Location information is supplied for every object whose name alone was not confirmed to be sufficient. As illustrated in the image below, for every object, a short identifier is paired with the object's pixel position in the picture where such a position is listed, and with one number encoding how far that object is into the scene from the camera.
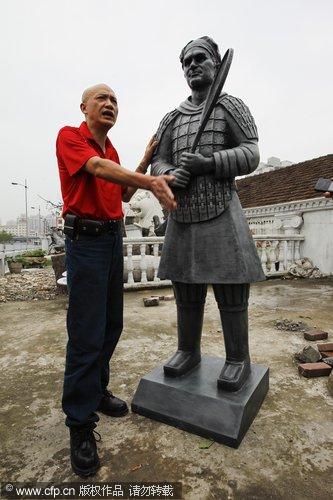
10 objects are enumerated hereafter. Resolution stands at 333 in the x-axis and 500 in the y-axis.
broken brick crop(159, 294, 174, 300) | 5.62
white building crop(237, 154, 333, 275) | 7.93
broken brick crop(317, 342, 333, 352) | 2.95
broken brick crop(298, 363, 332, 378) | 2.64
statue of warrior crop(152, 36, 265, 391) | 2.02
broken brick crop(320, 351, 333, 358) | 2.91
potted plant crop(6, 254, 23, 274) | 11.97
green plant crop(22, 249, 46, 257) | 17.47
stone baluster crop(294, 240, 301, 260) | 8.38
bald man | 1.70
